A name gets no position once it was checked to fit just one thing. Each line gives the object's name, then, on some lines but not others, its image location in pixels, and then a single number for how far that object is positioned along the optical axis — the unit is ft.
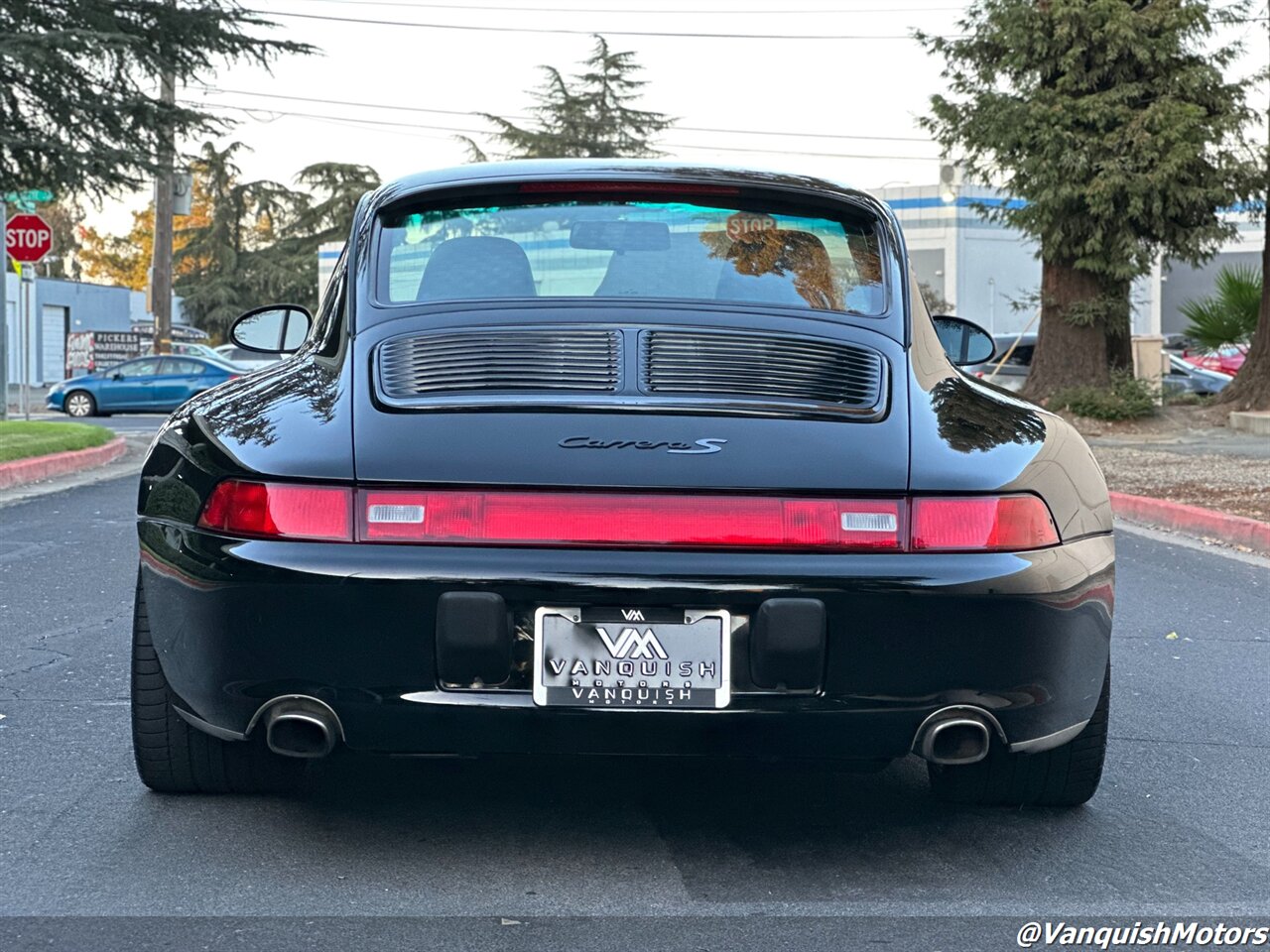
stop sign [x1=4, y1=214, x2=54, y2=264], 69.51
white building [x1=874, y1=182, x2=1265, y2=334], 193.57
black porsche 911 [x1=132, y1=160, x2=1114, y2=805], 10.48
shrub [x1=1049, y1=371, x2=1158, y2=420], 67.82
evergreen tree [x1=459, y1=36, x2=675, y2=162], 210.38
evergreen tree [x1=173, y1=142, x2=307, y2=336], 231.30
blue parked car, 96.68
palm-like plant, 69.51
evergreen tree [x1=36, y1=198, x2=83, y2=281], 276.82
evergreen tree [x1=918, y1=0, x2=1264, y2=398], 67.31
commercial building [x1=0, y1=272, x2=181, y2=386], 164.55
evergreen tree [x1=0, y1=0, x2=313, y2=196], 64.28
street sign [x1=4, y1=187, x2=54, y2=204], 67.21
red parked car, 117.60
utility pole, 105.60
